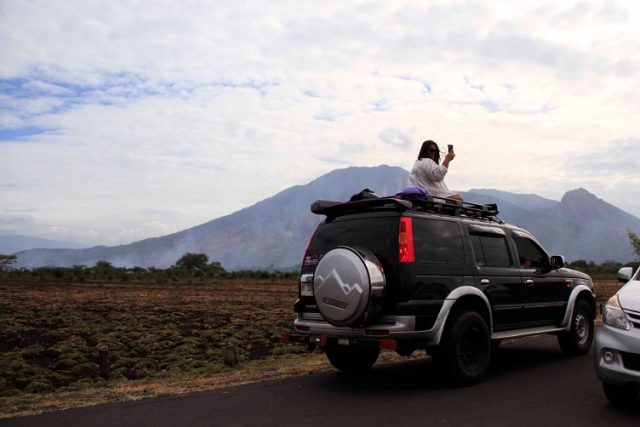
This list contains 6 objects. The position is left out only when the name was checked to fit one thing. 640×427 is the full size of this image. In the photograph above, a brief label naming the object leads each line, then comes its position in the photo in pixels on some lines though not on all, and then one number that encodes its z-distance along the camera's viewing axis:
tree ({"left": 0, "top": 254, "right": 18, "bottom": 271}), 65.63
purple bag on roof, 7.58
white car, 5.80
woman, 8.66
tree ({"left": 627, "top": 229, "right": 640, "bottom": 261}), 51.67
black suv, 6.97
